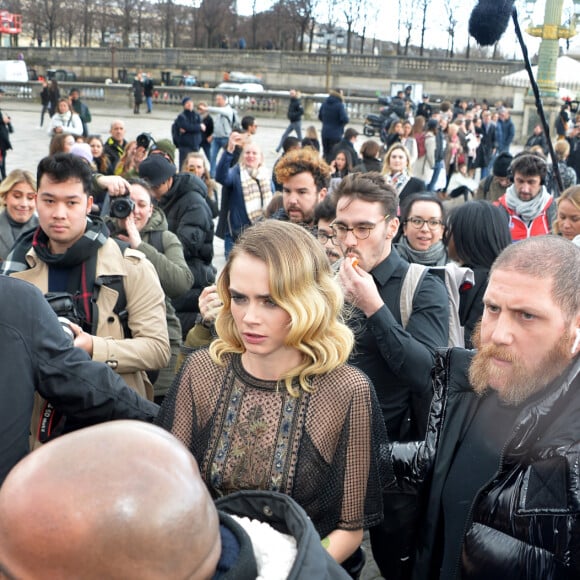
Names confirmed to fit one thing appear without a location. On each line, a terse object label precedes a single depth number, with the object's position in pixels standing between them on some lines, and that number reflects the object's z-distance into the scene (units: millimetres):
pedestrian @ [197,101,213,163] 18062
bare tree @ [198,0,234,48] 78125
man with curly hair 5203
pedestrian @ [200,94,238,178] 17422
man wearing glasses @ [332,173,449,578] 3021
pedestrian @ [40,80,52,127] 25328
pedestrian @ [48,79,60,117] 23914
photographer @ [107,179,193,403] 4305
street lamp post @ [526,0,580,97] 15594
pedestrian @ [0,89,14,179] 14543
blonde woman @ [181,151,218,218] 7926
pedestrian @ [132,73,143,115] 32719
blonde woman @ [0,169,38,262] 5570
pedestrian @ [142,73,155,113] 33509
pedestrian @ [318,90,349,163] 17406
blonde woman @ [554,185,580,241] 5141
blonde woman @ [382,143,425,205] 8195
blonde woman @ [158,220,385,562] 2451
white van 40281
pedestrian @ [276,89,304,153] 20969
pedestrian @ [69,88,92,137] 18255
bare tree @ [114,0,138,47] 75438
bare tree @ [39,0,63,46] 74188
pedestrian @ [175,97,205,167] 17406
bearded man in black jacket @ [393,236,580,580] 2006
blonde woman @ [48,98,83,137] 14547
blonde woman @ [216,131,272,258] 8273
